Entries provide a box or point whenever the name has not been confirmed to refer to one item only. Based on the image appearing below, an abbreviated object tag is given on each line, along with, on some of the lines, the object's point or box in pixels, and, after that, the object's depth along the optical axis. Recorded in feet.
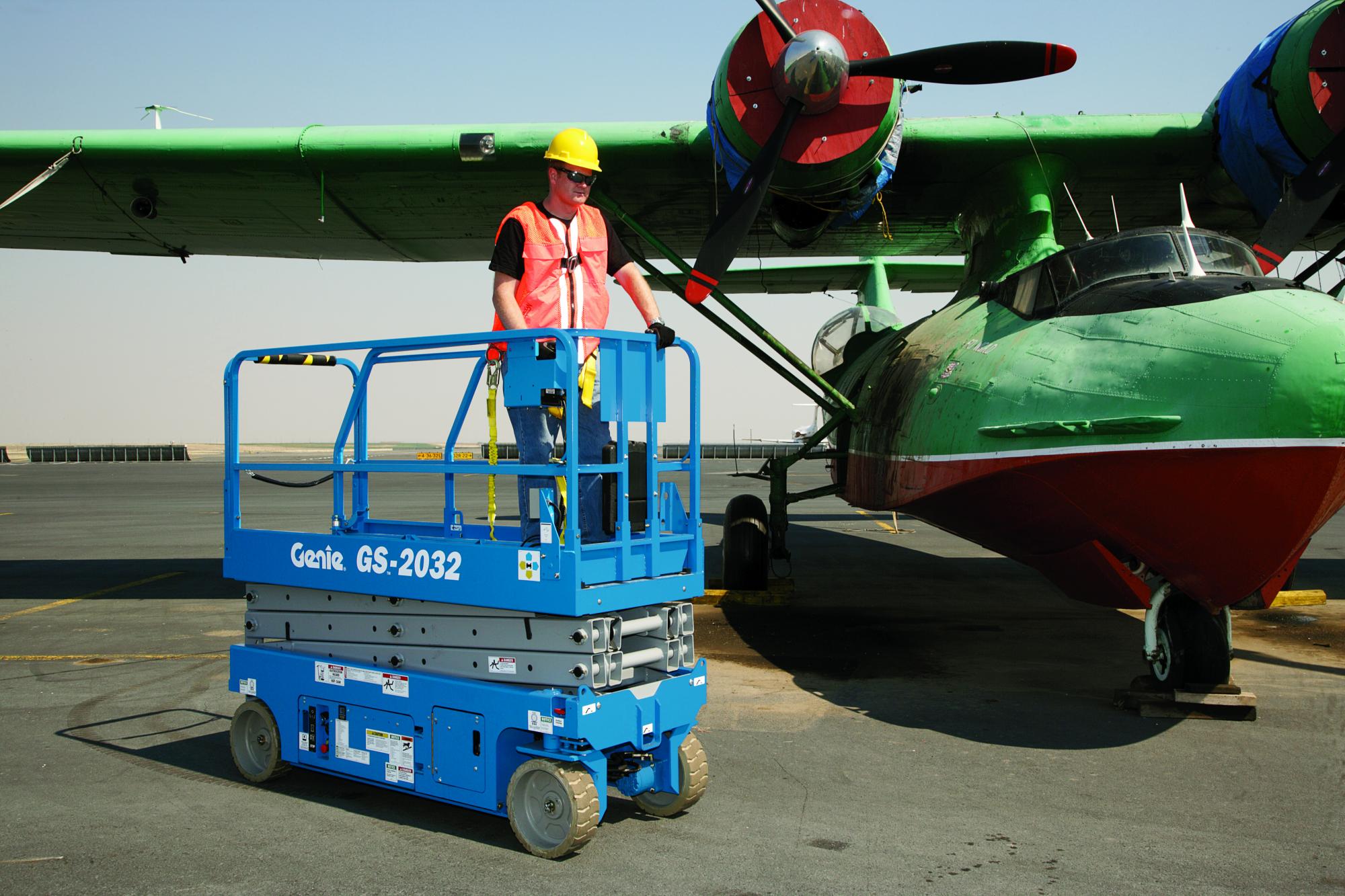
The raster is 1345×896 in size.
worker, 15.83
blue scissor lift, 13.53
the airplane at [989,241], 18.26
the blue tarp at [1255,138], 28.89
